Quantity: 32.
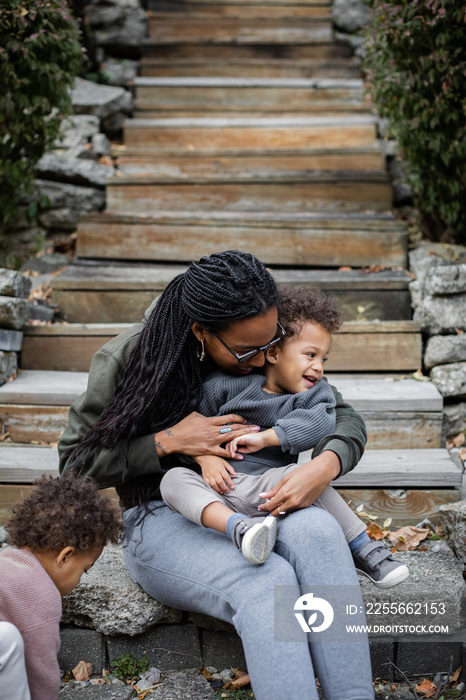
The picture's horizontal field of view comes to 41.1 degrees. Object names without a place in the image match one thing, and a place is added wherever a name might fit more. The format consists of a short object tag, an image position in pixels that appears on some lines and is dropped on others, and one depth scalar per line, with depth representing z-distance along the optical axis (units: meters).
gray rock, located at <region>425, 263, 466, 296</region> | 3.38
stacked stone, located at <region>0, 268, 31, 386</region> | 3.22
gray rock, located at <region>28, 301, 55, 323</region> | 3.58
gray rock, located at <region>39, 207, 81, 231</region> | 4.64
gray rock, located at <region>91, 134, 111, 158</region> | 5.07
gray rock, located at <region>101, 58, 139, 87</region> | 5.82
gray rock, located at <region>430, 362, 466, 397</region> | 3.21
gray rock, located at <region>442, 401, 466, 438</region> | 3.23
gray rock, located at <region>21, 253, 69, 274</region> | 4.42
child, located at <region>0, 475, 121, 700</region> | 1.55
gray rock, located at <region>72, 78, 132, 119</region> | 5.21
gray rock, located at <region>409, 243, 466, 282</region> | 3.68
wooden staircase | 3.04
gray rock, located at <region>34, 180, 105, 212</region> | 4.64
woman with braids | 1.77
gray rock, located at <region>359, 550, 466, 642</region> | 2.20
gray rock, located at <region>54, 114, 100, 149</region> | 4.98
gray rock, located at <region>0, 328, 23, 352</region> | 3.25
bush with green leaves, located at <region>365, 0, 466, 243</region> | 3.39
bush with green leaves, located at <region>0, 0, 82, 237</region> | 3.40
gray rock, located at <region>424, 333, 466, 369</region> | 3.29
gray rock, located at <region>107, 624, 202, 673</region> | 2.22
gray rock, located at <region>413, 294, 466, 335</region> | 3.36
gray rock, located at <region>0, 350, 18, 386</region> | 3.23
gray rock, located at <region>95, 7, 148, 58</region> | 6.09
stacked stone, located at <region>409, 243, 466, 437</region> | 3.24
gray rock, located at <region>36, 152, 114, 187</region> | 4.72
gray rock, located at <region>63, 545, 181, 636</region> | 2.14
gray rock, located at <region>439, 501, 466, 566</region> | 2.39
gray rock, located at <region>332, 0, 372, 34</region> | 6.59
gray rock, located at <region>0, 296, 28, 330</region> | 3.20
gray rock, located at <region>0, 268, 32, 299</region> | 3.24
